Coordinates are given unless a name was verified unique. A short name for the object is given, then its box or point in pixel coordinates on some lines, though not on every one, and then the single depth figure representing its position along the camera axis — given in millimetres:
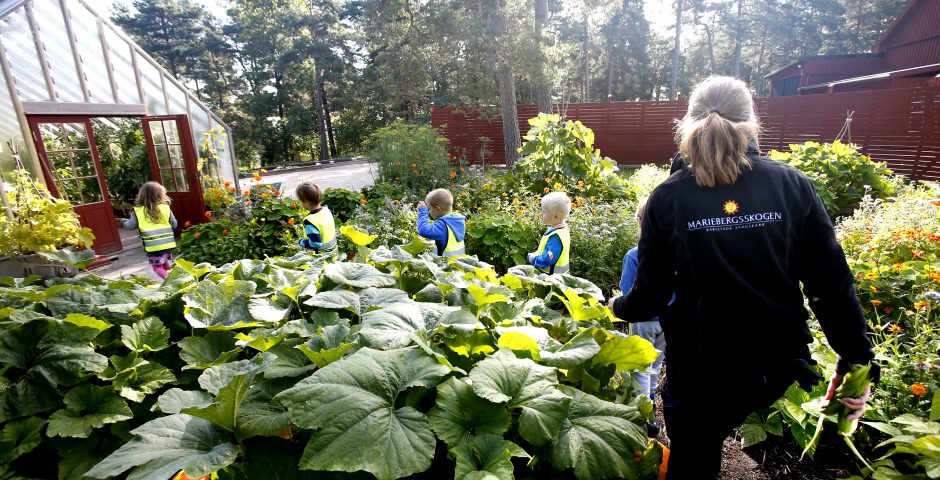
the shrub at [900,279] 1984
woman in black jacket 1340
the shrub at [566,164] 6625
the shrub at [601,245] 4355
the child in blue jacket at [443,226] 3818
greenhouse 6293
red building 15930
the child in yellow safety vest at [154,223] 4973
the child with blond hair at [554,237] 3281
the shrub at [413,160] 8781
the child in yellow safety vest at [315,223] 4227
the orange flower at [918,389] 1807
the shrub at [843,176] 6430
